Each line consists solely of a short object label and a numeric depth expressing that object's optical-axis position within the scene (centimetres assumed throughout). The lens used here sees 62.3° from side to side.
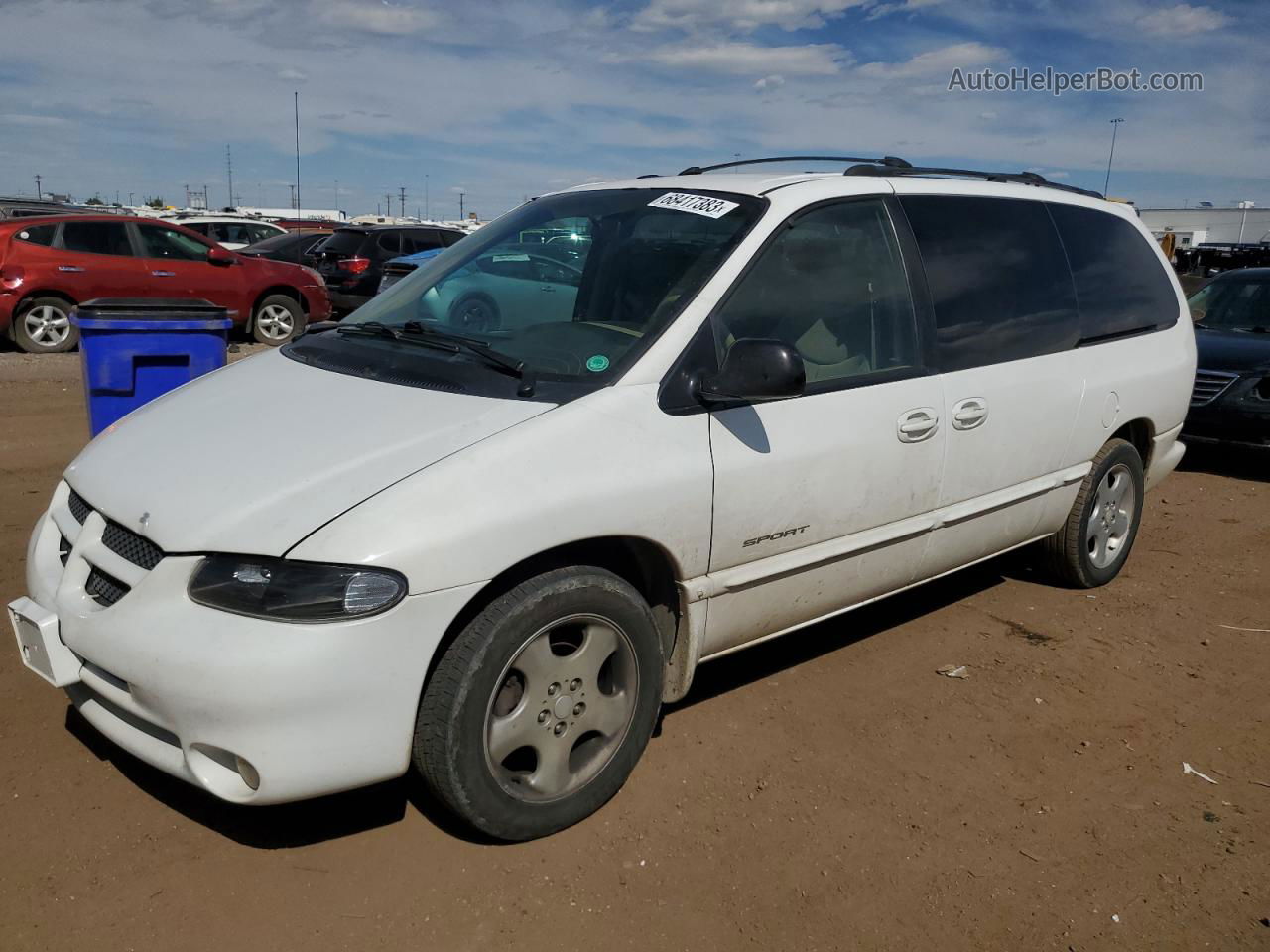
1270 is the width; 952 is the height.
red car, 1190
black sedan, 773
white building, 5577
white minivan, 251
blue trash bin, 503
